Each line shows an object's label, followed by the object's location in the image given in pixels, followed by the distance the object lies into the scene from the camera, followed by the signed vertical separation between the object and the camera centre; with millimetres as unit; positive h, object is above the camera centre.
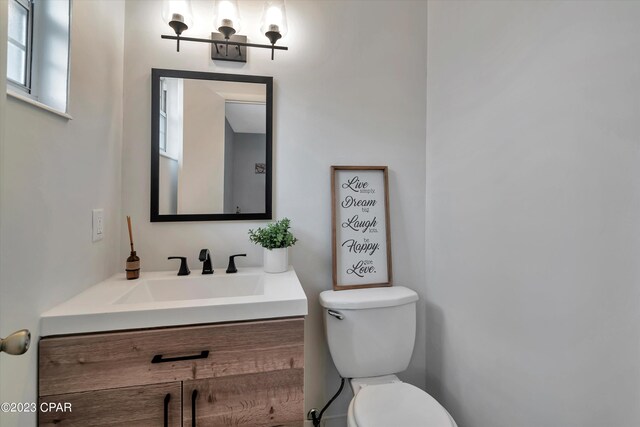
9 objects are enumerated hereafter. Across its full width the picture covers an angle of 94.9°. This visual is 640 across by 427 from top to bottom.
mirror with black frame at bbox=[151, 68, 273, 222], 1409 +343
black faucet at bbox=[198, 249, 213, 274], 1336 -223
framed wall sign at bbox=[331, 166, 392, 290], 1564 -51
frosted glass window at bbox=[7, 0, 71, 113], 813 +488
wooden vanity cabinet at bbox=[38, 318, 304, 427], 876 -509
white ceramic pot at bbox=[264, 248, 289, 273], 1392 -210
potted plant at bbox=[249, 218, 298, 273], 1388 -132
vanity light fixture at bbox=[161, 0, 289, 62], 1312 +886
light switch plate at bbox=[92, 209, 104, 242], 1145 -38
